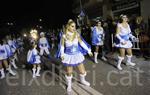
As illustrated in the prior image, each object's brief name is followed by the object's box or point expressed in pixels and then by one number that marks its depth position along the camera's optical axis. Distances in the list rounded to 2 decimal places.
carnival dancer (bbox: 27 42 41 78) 4.29
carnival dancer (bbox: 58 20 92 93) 3.11
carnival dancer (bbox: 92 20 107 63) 4.76
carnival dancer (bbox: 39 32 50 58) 6.47
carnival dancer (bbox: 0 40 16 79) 4.68
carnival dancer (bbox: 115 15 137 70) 3.88
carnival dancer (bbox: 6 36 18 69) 5.50
